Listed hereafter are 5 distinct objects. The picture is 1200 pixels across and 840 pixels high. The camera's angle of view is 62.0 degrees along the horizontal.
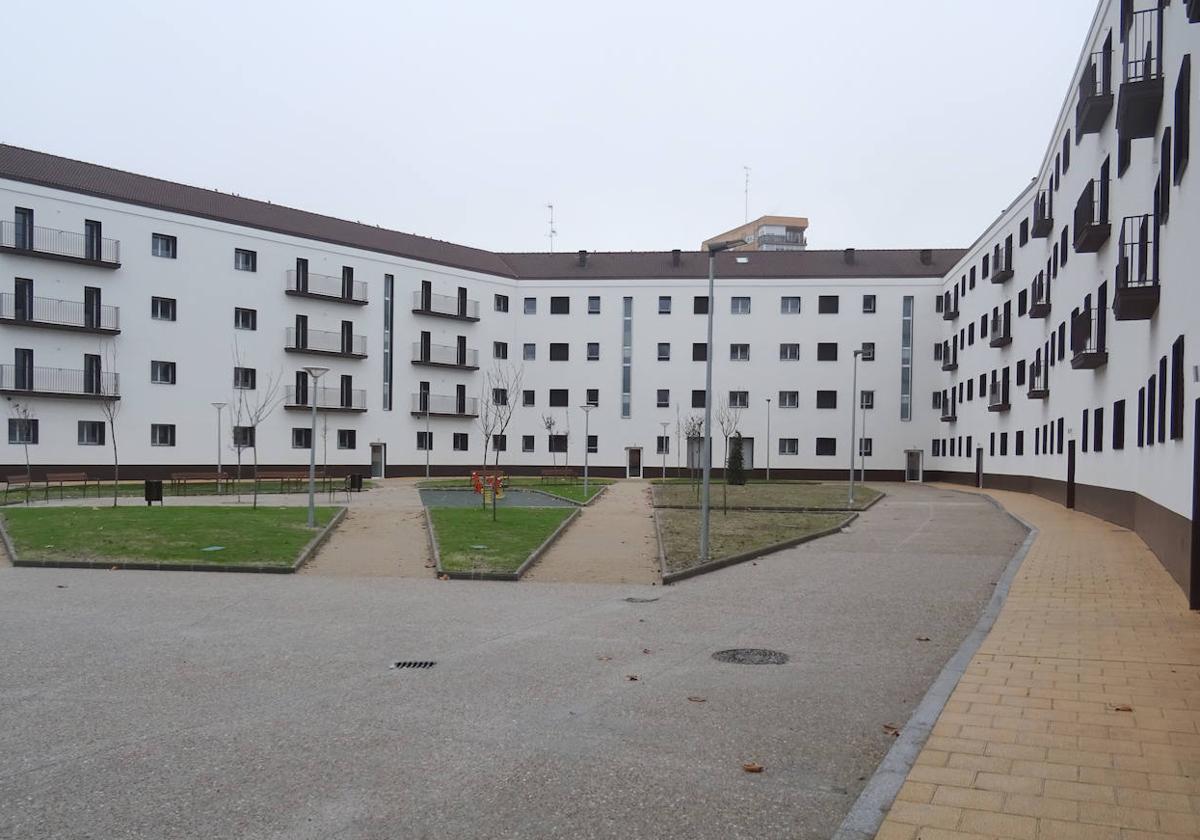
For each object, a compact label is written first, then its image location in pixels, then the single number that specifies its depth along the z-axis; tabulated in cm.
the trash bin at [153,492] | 2803
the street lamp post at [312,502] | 2241
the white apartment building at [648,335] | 2119
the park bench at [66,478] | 3357
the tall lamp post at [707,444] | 1777
